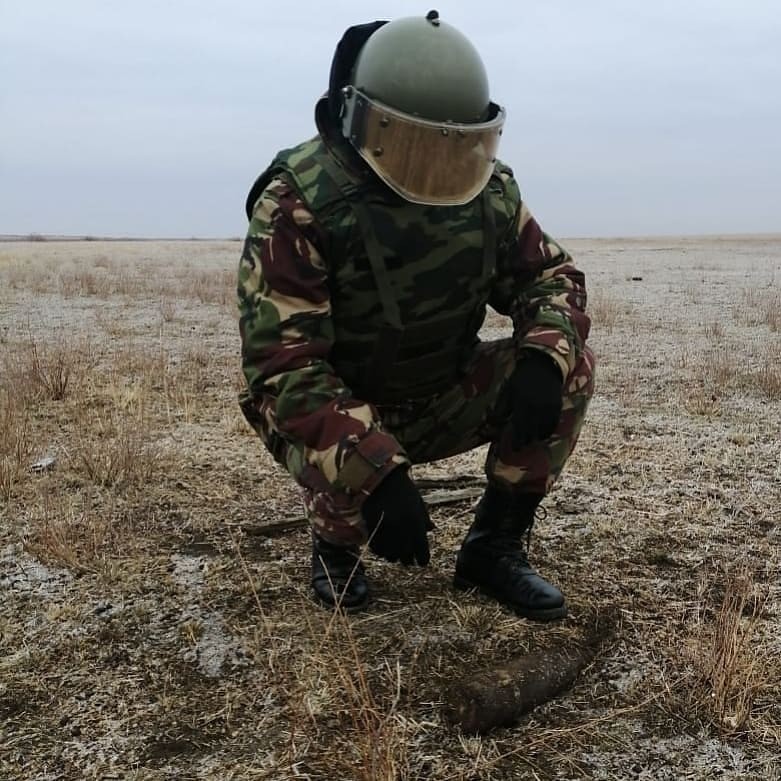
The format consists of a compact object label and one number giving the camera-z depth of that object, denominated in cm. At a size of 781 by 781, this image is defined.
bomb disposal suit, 207
